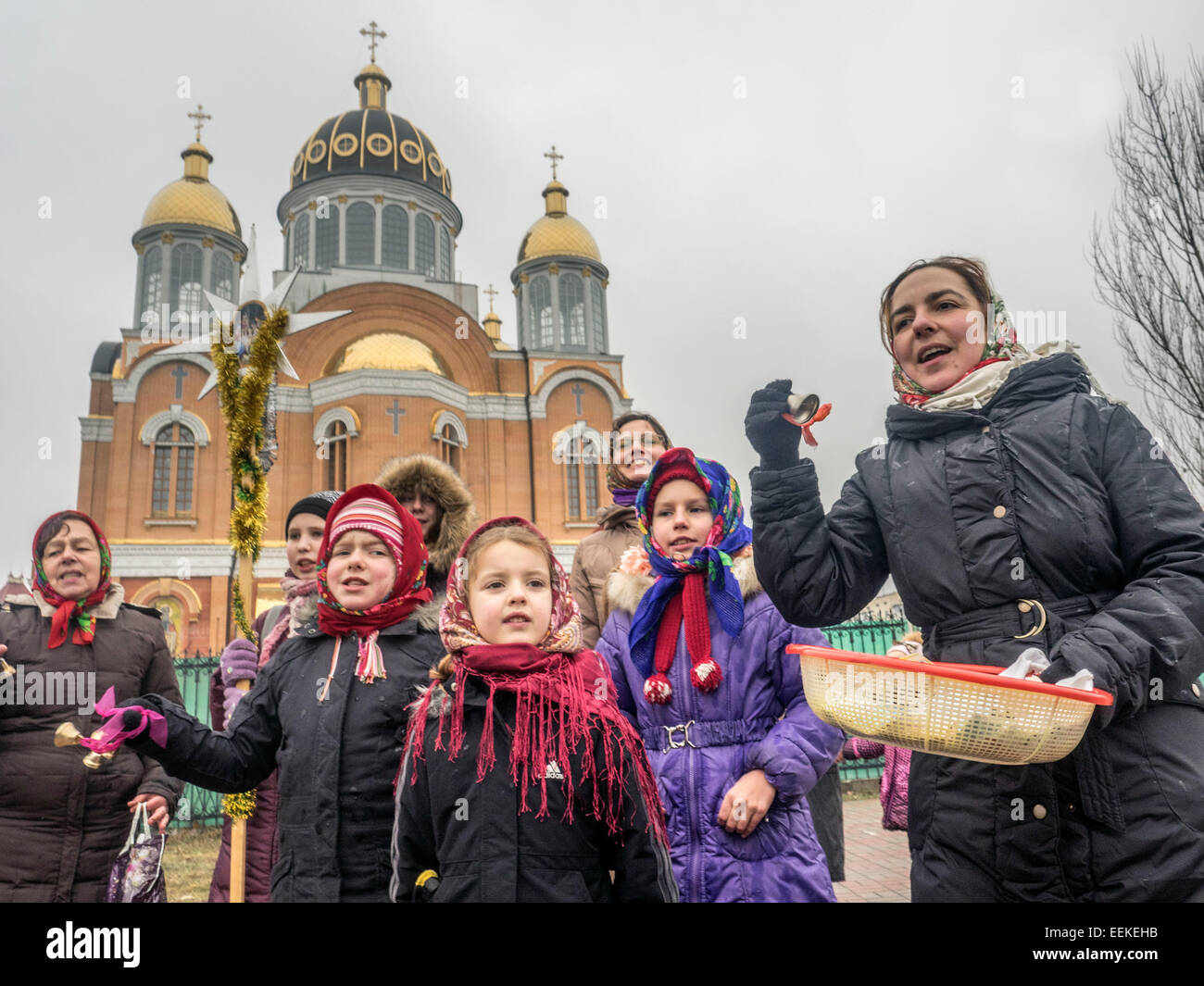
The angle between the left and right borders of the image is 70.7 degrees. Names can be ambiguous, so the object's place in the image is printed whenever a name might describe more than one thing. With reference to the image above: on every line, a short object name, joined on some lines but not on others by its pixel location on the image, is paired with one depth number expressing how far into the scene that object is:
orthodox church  22.00
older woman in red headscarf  3.15
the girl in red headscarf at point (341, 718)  2.36
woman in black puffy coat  1.52
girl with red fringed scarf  1.90
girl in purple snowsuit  2.29
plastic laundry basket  1.40
